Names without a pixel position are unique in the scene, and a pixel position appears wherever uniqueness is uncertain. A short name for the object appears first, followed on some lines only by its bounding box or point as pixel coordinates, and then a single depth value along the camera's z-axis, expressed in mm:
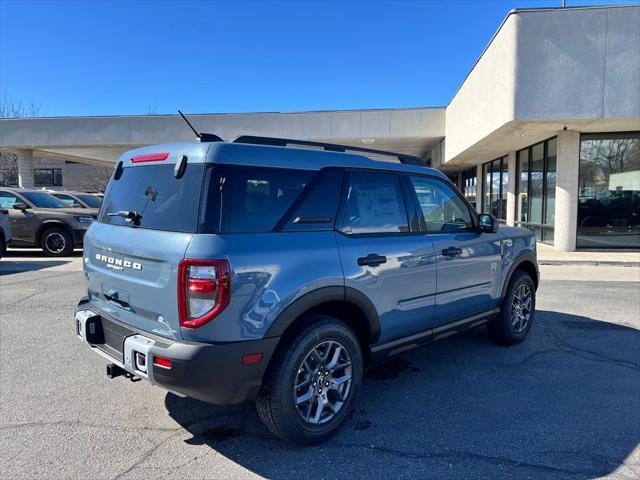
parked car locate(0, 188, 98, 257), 11727
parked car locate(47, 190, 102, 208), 14926
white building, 11164
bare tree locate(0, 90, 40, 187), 39344
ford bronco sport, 2559
